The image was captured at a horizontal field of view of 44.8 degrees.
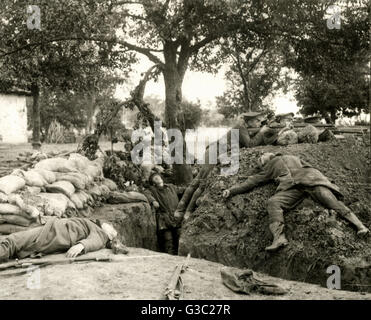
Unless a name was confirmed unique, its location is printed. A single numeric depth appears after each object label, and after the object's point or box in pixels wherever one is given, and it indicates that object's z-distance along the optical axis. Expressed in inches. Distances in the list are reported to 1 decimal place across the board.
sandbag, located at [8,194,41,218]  227.1
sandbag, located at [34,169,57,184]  282.2
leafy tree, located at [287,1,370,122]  366.0
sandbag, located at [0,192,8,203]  226.1
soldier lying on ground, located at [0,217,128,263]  194.9
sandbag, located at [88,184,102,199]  325.0
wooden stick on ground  157.5
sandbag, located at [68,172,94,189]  308.2
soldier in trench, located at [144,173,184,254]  360.8
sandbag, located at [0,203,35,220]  222.1
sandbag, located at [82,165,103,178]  336.6
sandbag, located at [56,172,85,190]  300.2
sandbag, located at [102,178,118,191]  362.2
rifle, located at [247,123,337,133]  373.4
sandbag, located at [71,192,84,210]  287.4
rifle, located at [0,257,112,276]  183.3
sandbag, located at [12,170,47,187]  263.0
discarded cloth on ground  169.8
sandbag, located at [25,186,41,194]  258.8
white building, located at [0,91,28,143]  904.3
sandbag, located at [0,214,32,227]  222.8
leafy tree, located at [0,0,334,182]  334.6
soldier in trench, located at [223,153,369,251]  228.4
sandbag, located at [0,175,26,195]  233.5
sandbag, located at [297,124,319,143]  330.0
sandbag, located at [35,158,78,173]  301.9
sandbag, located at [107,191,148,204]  348.2
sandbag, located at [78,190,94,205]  303.4
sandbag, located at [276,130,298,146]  319.3
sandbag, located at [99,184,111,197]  343.5
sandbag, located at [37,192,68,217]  253.0
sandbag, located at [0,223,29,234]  222.2
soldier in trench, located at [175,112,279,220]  317.1
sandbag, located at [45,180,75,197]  279.9
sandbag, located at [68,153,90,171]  334.0
